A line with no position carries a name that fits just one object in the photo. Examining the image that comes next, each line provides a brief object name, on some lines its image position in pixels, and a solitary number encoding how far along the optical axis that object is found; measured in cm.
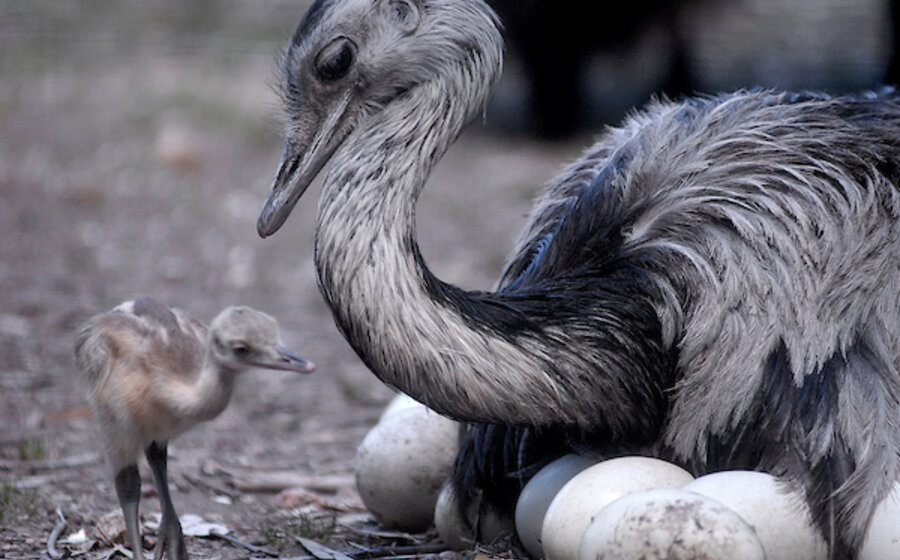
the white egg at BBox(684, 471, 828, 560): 675
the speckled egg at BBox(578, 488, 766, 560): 627
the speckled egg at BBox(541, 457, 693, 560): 692
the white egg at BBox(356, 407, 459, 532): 877
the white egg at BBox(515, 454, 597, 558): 755
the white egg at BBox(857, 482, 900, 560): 670
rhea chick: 780
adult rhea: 709
